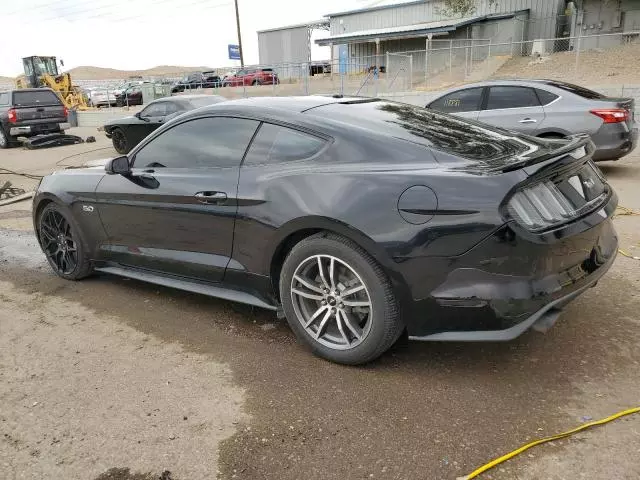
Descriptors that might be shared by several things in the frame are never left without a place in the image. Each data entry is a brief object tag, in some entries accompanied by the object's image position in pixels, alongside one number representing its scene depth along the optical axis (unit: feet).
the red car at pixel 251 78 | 82.28
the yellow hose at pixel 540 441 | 7.91
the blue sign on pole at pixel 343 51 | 132.16
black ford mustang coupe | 9.29
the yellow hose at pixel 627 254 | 16.33
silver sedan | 27.63
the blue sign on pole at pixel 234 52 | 157.79
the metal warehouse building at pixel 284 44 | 177.99
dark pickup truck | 59.36
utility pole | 157.38
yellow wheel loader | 92.22
